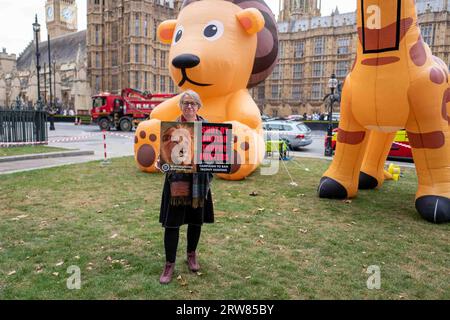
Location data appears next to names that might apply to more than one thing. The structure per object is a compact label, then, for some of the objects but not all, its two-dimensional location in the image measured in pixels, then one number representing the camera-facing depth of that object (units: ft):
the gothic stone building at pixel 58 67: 196.74
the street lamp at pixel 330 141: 47.65
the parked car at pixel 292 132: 53.11
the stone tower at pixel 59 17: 311.06
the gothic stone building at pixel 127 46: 163.63
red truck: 86.94
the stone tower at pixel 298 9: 211.88
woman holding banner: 10.30
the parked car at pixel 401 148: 43.78
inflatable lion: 24.30
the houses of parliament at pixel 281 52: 161.89
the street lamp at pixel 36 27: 78.46
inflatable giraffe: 16.88
